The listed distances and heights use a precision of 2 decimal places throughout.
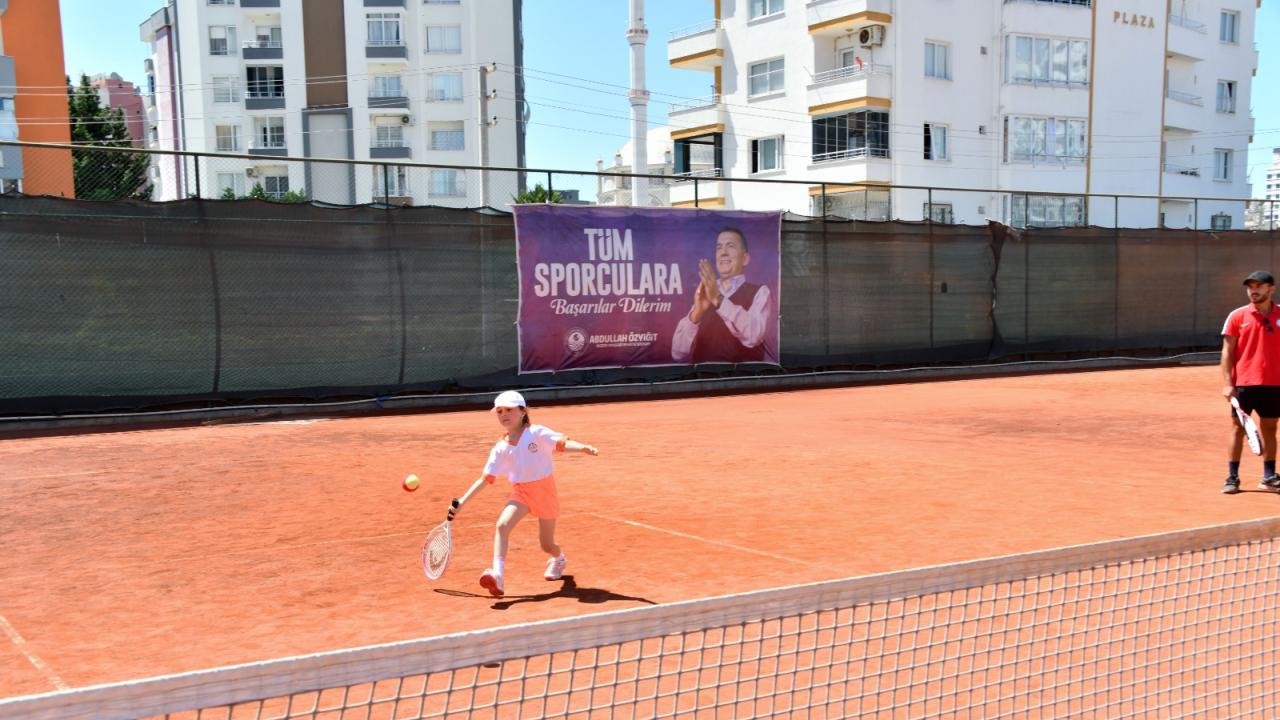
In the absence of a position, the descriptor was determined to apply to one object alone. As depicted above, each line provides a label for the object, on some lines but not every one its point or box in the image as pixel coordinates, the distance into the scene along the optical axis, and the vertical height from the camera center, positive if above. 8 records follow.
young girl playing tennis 6.21 -1.13
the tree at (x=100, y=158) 44.50 +4.58
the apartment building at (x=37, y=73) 39.56 +7.16
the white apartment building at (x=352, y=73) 57.78 +9.93
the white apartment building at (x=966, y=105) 40.62 +5.91
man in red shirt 9.02 -0.96
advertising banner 16.48 -0.39
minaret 51.38 +7.71
